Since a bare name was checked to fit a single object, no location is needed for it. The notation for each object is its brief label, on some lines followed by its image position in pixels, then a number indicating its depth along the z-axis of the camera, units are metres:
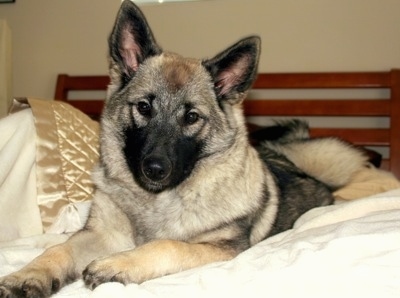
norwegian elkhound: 1.34
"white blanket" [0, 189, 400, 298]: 0.88
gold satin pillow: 1.64
